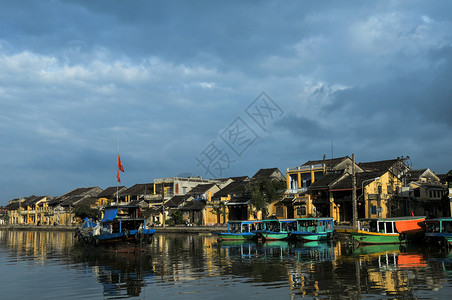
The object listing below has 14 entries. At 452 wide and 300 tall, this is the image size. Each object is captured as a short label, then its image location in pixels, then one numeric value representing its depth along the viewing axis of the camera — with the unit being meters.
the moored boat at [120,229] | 32.53
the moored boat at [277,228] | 40.25
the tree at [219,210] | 64.25
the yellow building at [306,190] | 54.25
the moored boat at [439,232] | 29.97
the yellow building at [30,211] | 100.06
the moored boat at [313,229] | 37.41
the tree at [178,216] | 66.62
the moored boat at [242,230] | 41.33
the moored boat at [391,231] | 32.88
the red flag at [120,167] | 38.12
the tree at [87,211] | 83.12
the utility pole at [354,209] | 41.39
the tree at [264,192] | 56.03
